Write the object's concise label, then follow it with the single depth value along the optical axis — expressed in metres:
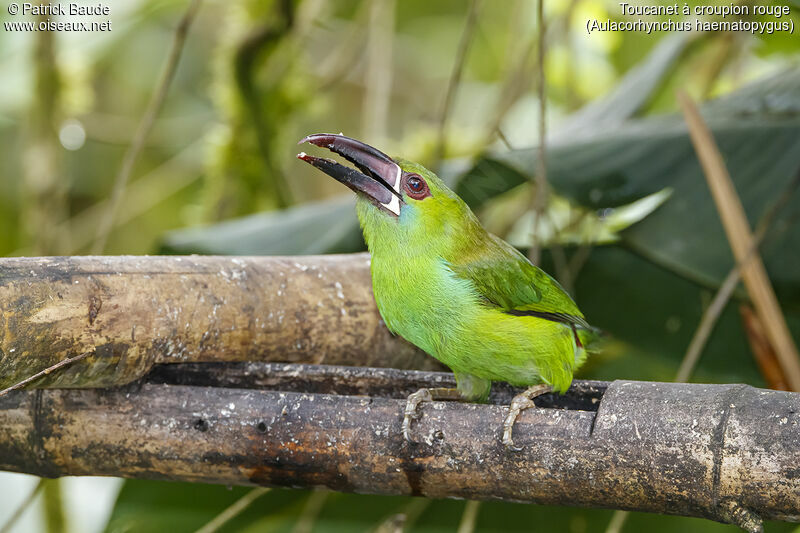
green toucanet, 4.43
